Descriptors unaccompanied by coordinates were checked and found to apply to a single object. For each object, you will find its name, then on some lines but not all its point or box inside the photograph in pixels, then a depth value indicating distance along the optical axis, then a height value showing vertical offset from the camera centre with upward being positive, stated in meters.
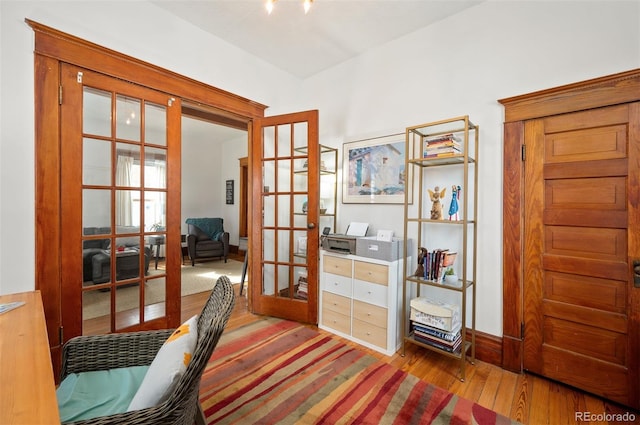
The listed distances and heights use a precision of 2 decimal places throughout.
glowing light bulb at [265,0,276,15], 1.54 +1.14
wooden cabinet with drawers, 2.36 -0.80
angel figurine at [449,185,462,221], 2.21 +0.05
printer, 2.63 -0.28
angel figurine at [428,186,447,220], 2.31 +0.06
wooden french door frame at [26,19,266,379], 1.87 +0.37
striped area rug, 1.63 -1.19
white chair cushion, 0.92 -0.55
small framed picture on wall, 6.86 +0.45
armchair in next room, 5.49 -0.59
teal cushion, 1.02 -0.73
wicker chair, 0.86 -0.62
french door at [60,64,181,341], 2.01 +0.05
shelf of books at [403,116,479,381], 2.15 -0.24
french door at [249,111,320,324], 2.88 -0.06
